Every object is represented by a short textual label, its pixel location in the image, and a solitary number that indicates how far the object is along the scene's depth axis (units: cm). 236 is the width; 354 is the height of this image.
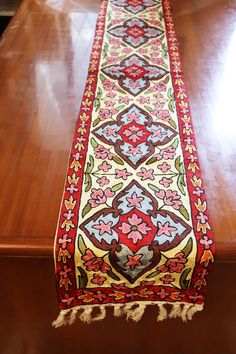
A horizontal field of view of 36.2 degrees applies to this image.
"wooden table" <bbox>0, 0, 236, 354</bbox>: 73
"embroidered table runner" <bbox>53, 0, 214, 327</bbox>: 67
